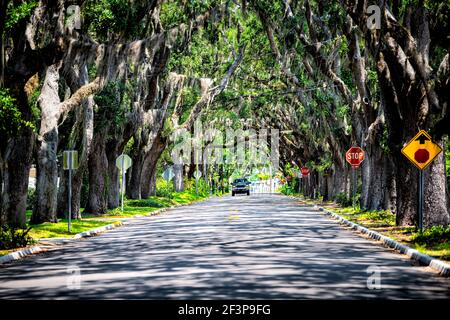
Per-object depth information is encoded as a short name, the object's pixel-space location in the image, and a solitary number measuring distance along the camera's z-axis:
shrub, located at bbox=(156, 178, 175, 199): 68.31
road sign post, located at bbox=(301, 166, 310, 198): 76.39
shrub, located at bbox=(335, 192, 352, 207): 46.66
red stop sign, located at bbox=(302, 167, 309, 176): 76.39
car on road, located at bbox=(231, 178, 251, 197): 96.00
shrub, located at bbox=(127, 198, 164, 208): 49.69
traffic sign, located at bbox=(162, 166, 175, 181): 54.88
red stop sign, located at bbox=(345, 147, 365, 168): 37.25
